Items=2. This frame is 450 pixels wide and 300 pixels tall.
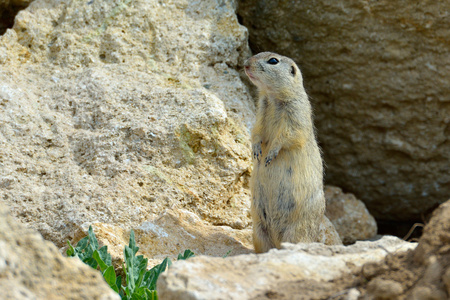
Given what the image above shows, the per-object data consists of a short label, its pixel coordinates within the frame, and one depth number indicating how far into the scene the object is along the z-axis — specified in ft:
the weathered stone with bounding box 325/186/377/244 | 47.98
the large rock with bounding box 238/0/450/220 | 44.78
